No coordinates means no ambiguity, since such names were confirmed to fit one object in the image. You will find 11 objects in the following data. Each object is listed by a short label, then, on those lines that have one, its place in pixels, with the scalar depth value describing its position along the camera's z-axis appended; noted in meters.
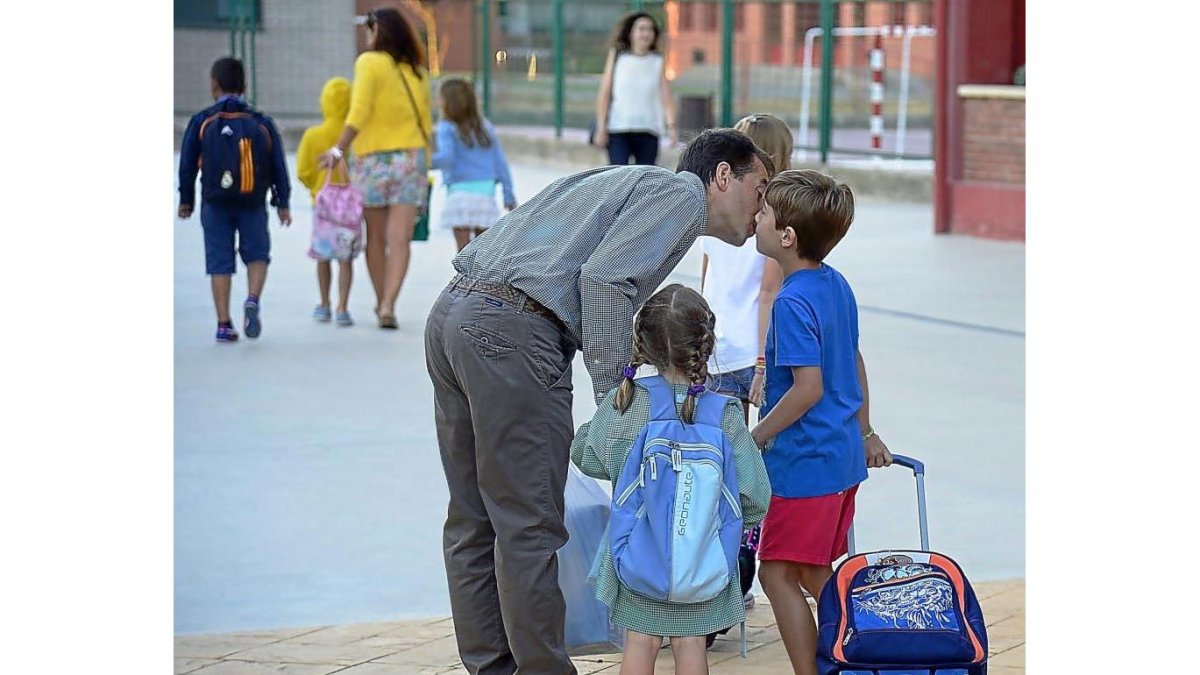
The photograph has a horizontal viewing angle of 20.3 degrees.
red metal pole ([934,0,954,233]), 26.25
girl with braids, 6.95
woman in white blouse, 22.33
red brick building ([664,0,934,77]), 36.66
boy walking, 16.73
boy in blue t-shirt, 7.31
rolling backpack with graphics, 6.73
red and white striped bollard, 34.95
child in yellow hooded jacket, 17.87
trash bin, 38.80
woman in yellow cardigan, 17.14
